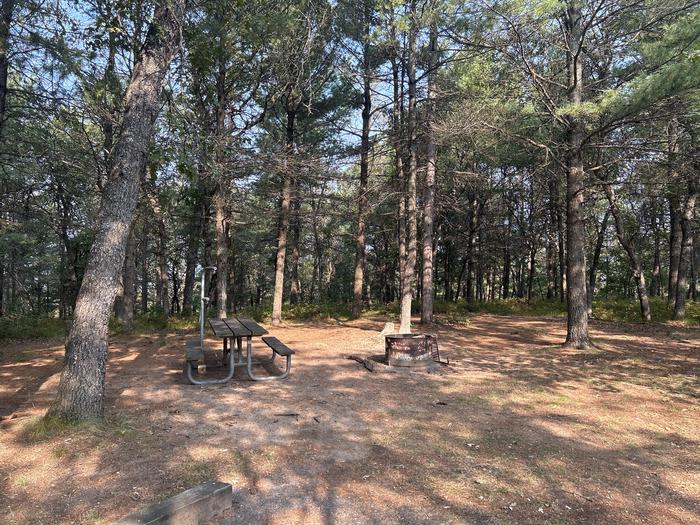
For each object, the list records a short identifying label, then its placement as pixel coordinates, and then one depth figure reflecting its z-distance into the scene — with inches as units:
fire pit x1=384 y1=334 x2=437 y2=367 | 293.9
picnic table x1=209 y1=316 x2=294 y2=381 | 248.4
